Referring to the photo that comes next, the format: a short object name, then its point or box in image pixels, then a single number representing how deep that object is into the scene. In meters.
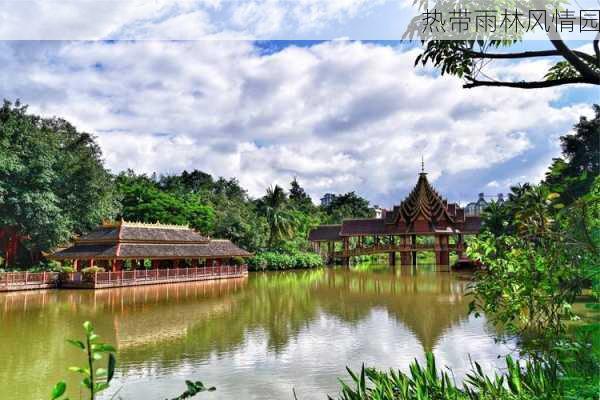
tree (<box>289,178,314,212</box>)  54.53
